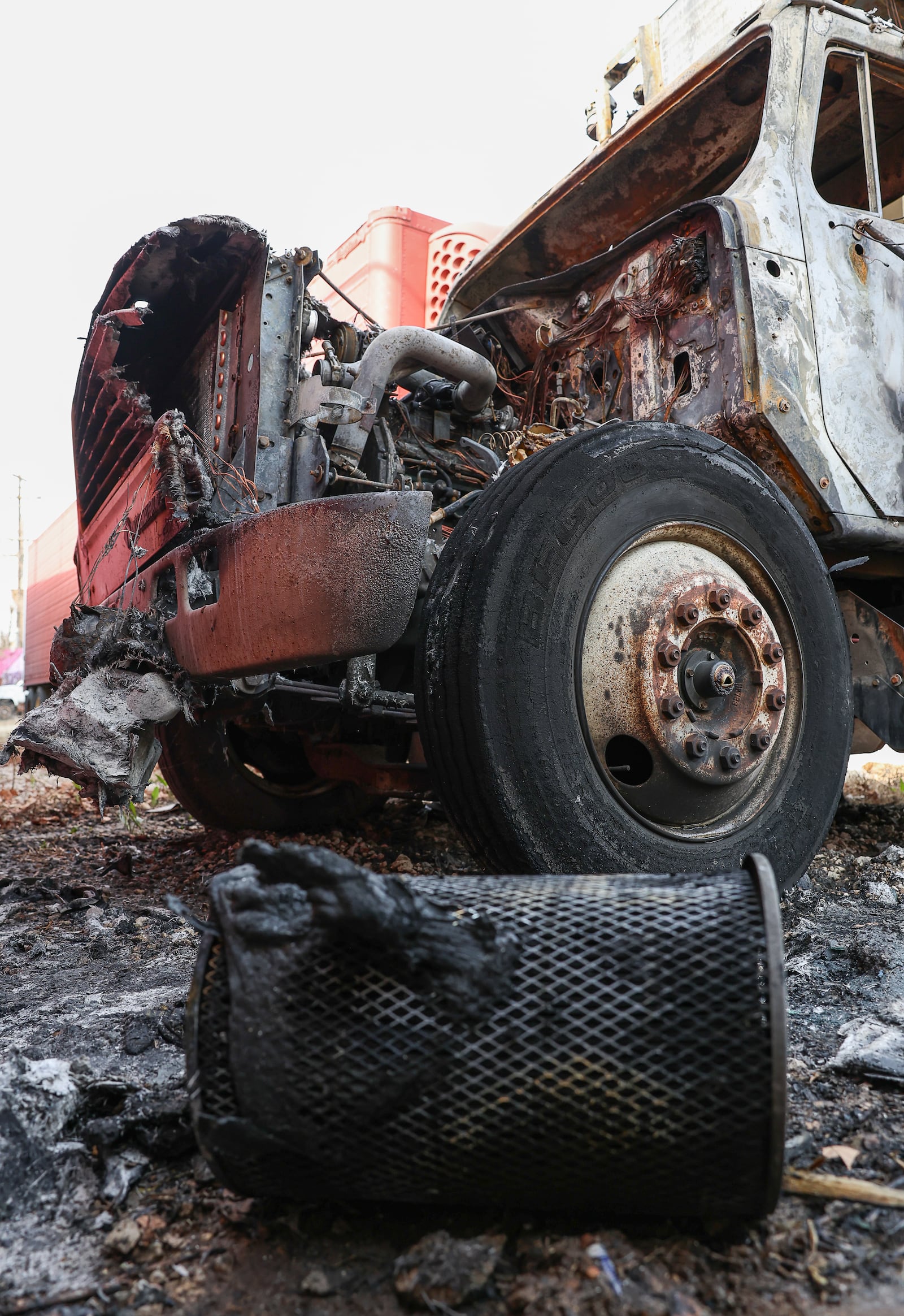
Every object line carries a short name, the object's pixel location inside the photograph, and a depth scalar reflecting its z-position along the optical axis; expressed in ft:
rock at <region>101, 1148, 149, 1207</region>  3.50
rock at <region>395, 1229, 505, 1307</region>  2.86
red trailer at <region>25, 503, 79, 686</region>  42.32
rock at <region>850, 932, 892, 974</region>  5.90
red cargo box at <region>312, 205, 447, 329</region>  15.60
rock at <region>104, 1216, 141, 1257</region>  3.20
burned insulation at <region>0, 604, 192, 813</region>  6.07
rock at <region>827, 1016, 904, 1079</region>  4.29
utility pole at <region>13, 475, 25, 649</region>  120.57
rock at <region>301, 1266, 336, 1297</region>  2.94
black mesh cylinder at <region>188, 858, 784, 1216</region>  3.06
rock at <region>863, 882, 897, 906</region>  7.86
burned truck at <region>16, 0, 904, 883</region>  5.77
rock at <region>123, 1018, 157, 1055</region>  4.80
